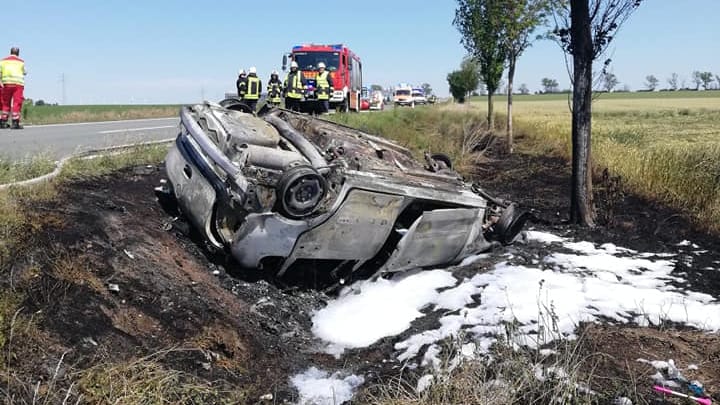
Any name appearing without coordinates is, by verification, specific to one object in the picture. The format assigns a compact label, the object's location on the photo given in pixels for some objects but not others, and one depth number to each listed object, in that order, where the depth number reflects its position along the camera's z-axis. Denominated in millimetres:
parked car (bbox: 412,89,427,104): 52094
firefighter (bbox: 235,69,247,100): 13734
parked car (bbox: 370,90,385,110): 40969
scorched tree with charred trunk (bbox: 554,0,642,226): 7087
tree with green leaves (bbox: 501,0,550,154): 14461
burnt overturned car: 4277
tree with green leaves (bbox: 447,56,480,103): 47938
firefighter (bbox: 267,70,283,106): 15477
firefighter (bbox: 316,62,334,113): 15172
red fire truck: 21922
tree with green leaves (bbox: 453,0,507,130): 14892
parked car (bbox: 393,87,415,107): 49550
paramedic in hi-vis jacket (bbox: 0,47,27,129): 12531
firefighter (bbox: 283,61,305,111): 14797
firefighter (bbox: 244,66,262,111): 13625
